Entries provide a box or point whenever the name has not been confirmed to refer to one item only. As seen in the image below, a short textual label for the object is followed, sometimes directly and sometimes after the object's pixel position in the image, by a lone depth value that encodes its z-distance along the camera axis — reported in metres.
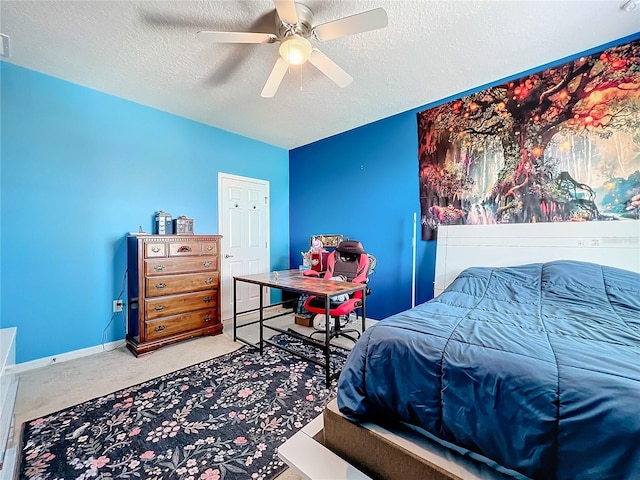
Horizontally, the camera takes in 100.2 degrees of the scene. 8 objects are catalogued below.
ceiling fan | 1.58
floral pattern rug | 1.40
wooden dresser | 2.72
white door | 3.88
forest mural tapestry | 2.14
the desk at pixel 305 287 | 2.13
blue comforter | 0.78
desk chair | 2.65
